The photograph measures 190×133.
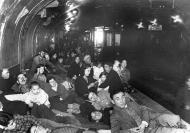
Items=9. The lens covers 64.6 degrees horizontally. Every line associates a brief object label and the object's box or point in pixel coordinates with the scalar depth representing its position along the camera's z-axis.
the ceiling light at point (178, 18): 8.15
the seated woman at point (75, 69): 5.86
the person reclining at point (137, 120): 2.81
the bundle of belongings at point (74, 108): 3.98
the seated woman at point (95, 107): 3.58
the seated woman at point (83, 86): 4.31
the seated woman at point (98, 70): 5.17
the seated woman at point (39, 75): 4.37
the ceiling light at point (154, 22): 12.07
